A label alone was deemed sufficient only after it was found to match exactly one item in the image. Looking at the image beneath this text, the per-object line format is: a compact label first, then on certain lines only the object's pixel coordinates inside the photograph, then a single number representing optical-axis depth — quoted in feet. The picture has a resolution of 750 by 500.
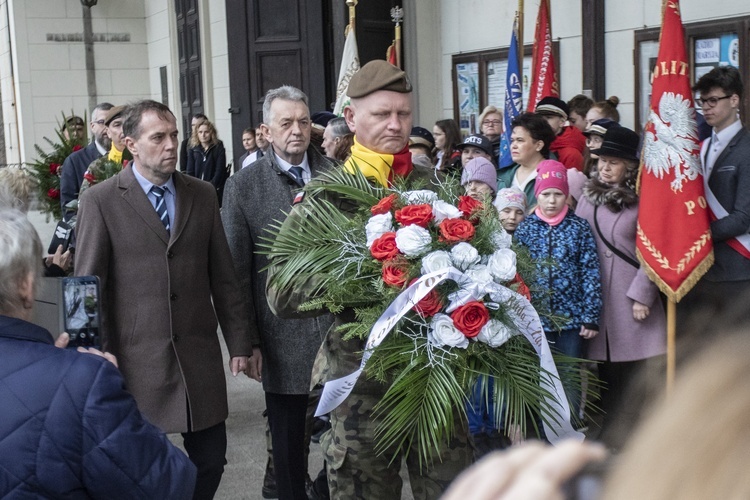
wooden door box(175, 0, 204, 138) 47.88
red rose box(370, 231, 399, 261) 9.57
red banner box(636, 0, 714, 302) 16.21
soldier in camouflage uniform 10.37
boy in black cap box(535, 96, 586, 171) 20.24
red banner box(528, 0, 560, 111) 25.72
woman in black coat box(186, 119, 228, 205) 38.83
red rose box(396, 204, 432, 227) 9.70
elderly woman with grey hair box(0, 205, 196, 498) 7.06
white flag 30.61
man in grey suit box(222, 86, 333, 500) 13.82
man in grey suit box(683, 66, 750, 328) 16.67
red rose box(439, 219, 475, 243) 9.68
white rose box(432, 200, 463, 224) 9.97
